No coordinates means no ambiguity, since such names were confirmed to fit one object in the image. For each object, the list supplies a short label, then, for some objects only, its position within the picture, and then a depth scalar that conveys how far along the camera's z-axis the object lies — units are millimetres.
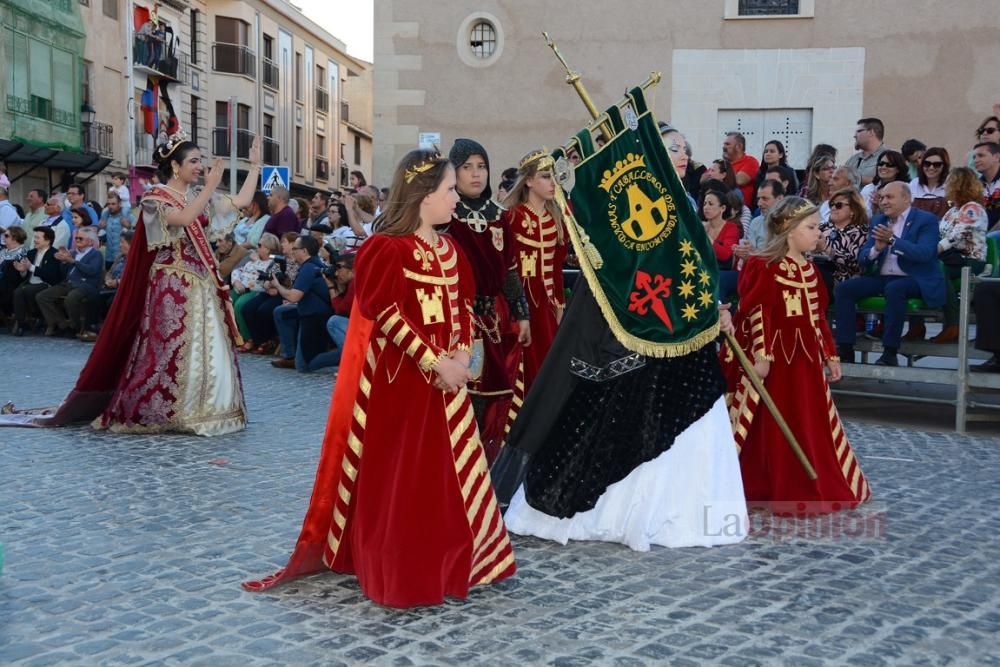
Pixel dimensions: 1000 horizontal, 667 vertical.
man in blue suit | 8547
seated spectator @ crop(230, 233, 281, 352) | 13258
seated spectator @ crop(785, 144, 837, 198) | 10766
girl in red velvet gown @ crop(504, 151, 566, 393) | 6277
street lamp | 33344
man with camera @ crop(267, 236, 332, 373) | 11750
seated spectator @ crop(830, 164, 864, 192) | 10273
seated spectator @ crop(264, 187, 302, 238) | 13961
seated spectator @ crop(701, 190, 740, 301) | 9797
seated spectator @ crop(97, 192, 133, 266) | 16422
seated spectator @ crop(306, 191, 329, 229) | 14320
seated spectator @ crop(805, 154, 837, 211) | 10586
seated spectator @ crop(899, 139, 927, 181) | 11414
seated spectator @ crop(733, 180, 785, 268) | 10008
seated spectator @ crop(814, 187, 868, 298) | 9000
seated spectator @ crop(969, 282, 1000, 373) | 8164
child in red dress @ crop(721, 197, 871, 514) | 5844
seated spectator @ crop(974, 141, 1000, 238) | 9445
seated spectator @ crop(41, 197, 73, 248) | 16297
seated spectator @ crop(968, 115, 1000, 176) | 10086
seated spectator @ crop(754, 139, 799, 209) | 11875
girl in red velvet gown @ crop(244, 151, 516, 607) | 4047
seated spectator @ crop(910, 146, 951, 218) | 9320
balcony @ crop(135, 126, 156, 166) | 36625
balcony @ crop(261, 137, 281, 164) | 44981
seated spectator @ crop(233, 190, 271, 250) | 14148
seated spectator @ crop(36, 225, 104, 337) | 15312
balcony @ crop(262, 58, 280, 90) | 45781
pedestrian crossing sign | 17725
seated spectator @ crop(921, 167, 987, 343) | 8594
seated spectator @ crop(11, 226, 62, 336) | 15797
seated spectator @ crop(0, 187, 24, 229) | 17359
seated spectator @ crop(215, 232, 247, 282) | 13125
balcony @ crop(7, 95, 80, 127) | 30328
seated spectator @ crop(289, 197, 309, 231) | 14704
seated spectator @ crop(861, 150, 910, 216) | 9641
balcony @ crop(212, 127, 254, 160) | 42750
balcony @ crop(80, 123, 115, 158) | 33344
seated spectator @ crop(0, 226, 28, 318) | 16219
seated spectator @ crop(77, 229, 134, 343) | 15203
